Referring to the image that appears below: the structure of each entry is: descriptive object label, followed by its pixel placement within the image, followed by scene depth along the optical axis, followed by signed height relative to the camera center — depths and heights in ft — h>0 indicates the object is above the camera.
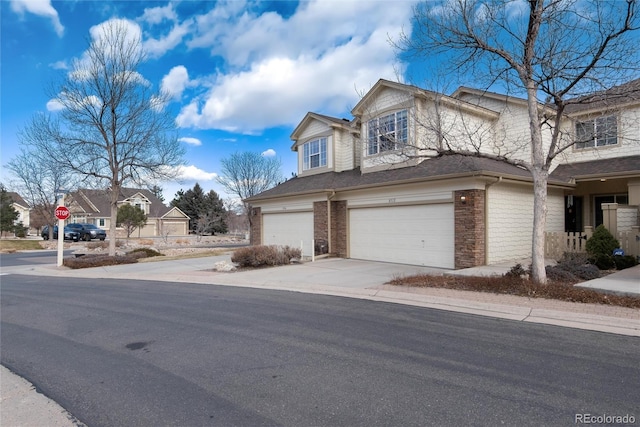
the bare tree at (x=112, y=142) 59.77 +12.98
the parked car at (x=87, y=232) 132.43 -2.46
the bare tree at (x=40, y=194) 110.52 +9.43
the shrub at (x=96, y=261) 57.21 -5.57
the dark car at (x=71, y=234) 129.59 -3.06
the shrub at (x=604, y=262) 35.96 -3.67
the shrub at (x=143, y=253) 67.50 -5.16
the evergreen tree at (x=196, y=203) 203.21 +11.95
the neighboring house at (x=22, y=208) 217.75 +9.57
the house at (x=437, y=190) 41.06 +4.34
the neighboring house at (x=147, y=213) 169.27 +4.81
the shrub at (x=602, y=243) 37.29 -1.98
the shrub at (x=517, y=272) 30.17 -3.89
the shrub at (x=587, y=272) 30.66 -3.99
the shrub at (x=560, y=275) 29.94 -4.15
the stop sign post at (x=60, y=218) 59.14 +1.01
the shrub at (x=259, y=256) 48.26 -4.10
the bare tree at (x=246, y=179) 123.54 +14.62
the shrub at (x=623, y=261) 35.55 -3.61
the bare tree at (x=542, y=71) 27.22 +11.06
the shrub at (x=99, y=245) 92.99 -5.07
